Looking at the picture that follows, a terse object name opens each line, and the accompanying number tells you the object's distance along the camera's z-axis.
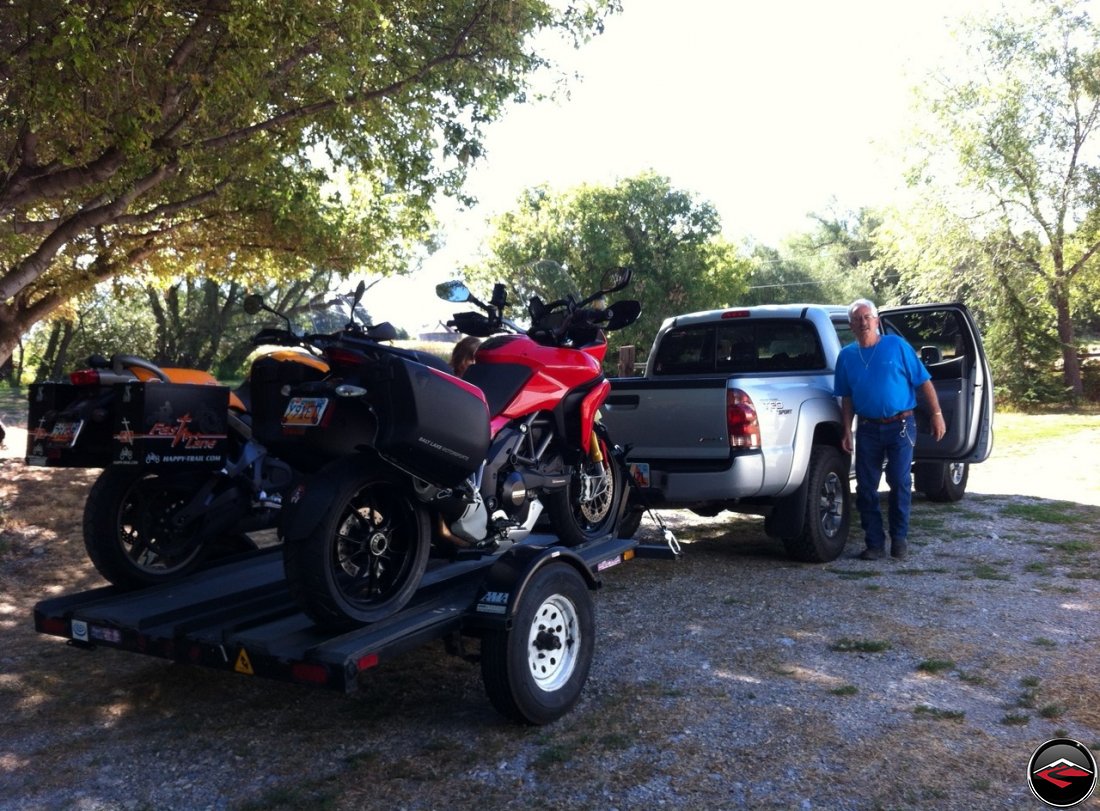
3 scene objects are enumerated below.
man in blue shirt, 7.03
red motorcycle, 3.86
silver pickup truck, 6.49
